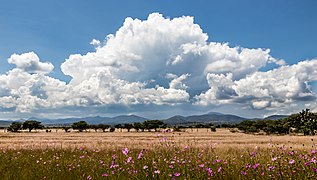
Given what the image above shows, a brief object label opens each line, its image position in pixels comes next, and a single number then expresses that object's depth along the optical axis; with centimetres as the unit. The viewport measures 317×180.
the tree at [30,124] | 14706
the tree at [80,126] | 14162
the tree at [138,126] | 13799
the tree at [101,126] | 14149
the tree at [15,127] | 12982
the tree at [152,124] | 14088
